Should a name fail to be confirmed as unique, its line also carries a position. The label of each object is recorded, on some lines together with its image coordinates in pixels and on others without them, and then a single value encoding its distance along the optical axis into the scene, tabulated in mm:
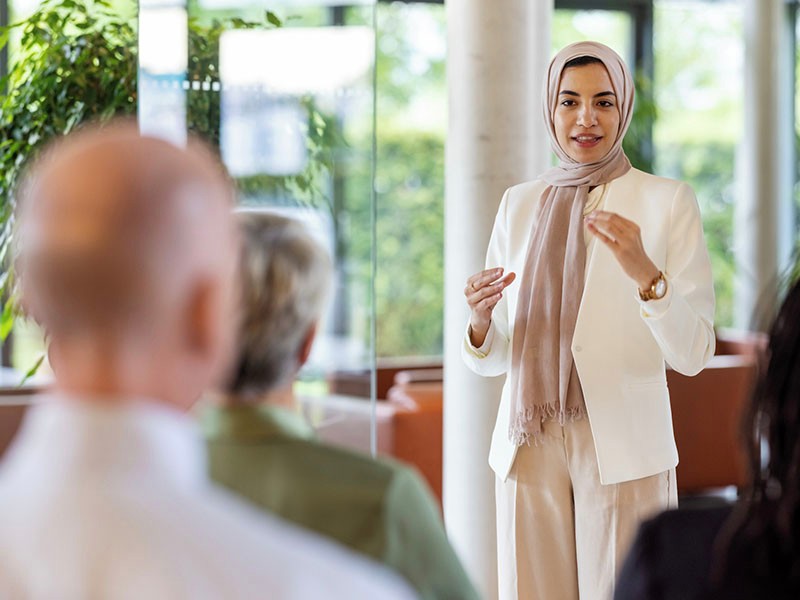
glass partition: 5577
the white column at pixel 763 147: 12520
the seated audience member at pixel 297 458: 2293
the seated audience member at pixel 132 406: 1320
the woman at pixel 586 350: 4433
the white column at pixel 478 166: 6384
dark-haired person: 1907
